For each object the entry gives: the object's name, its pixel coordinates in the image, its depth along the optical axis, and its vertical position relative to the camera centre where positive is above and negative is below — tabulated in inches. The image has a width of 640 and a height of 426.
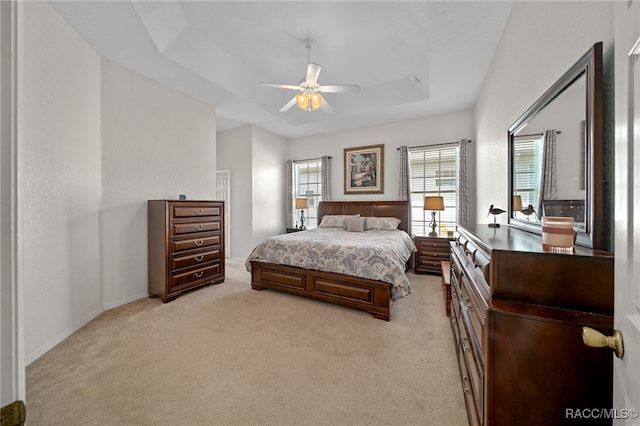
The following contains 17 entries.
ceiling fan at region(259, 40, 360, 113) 112.6 +59.0
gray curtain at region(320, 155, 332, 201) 219.6 +31.7
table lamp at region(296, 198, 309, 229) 218.8 +7.7
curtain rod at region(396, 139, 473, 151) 167.8 +50.5
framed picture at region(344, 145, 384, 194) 201.0 +36.3
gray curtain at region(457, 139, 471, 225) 167.5 +23.2
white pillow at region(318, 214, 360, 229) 191.0 -7.7
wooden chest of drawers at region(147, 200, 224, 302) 120.3 -18.5
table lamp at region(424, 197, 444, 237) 166.4 +5.4
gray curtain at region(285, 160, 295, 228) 236.4 +17.3
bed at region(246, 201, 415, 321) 101.0 -28.1
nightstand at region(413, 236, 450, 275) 161.8 -28.6
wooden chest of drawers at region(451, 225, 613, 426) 30.9 -16.8
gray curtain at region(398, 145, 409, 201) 188.2 +30.5
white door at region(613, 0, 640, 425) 21.3 +0.3
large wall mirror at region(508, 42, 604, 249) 40.3 +12.5
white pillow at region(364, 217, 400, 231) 177.3 -9.2
